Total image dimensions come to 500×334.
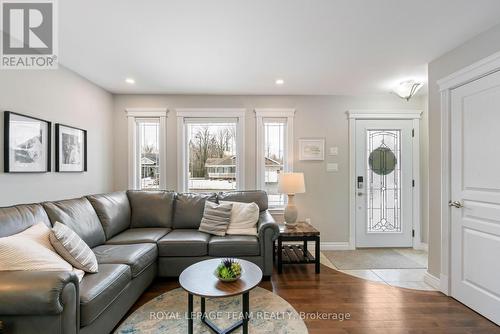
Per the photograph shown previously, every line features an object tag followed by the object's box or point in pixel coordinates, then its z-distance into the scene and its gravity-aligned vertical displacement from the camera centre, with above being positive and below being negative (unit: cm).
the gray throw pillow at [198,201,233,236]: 294 -67
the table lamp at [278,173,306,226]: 322 -29
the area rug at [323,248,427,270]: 309 -131
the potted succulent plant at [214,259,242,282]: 168 -77
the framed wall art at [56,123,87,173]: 260 +23
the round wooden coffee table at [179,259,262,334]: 158 -84
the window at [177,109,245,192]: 377 +22
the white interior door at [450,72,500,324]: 196 -26
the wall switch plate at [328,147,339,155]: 374 +26
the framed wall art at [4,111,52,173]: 203 +23
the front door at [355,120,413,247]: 370 -25
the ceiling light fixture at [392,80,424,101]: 311 +108
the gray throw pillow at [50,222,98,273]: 177 -64
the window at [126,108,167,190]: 371 +32
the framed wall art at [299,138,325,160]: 373 +28
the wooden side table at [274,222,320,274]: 291 -92
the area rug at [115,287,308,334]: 186 -130
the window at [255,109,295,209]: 372 +30
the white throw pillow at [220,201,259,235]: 295 -68
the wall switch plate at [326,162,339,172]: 373 +0
